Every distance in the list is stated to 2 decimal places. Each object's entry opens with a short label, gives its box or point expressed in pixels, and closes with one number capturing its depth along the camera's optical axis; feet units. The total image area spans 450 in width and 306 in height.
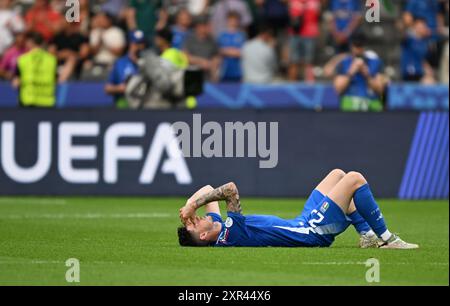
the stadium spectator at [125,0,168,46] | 88.22
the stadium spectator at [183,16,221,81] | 88.94
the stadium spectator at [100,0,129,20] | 90.46
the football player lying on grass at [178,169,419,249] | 42.32
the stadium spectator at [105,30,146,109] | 76.89
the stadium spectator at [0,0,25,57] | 89.92
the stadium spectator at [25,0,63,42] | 88.69
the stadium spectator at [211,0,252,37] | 89.92
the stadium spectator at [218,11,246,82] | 88.79
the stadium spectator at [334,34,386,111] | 73.67
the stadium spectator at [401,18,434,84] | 88.43
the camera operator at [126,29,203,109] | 74.59
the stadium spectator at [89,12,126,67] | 87.61
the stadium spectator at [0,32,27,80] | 86.84
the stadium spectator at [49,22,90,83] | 87.71
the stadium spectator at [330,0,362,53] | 88.99
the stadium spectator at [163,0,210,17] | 93.40
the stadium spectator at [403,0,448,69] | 89.61
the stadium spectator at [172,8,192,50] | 88.02
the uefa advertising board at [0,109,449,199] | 72.90
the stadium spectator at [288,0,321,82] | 89.66
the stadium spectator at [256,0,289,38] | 89.81
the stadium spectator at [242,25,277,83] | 88.28
